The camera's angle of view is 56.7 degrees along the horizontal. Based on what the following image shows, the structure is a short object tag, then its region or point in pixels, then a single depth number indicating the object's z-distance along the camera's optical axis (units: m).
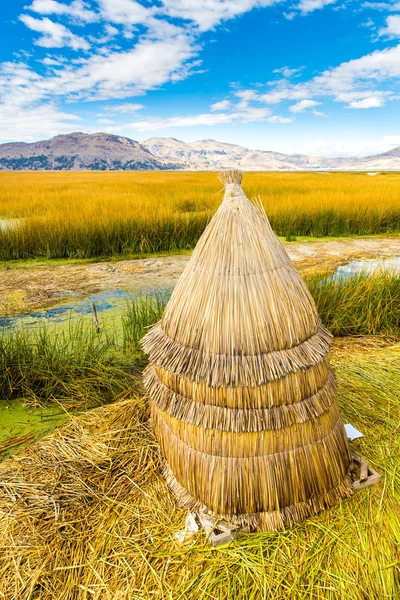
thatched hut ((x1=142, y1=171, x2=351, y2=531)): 1.42
